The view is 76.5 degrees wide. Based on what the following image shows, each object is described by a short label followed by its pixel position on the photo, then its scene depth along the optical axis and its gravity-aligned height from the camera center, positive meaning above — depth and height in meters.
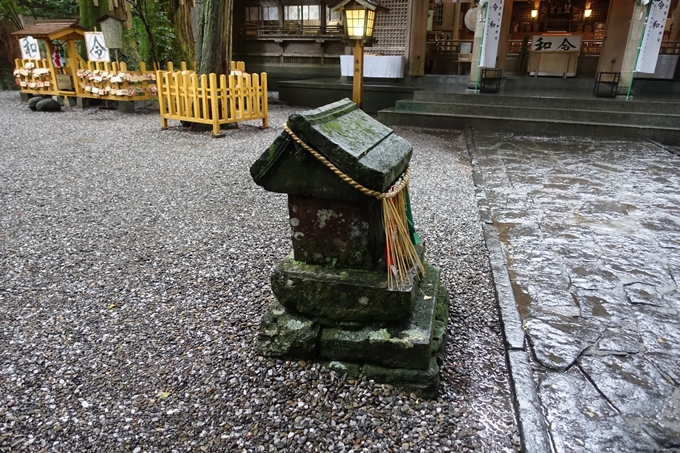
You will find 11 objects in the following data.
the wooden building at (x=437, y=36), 13.78 +1.42
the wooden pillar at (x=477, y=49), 11.51 +0.73
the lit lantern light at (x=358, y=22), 8.55 +1.03
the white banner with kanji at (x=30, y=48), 13.16 +0.58
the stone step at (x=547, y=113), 9.59 -0.78
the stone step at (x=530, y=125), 9.38 -1.06
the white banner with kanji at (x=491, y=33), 11.21 +1.11
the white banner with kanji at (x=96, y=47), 11.79 +0.59
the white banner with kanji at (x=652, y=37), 9.99 +0.98
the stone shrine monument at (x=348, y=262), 2.39 -1.11
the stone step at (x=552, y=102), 9.99 -0.54
